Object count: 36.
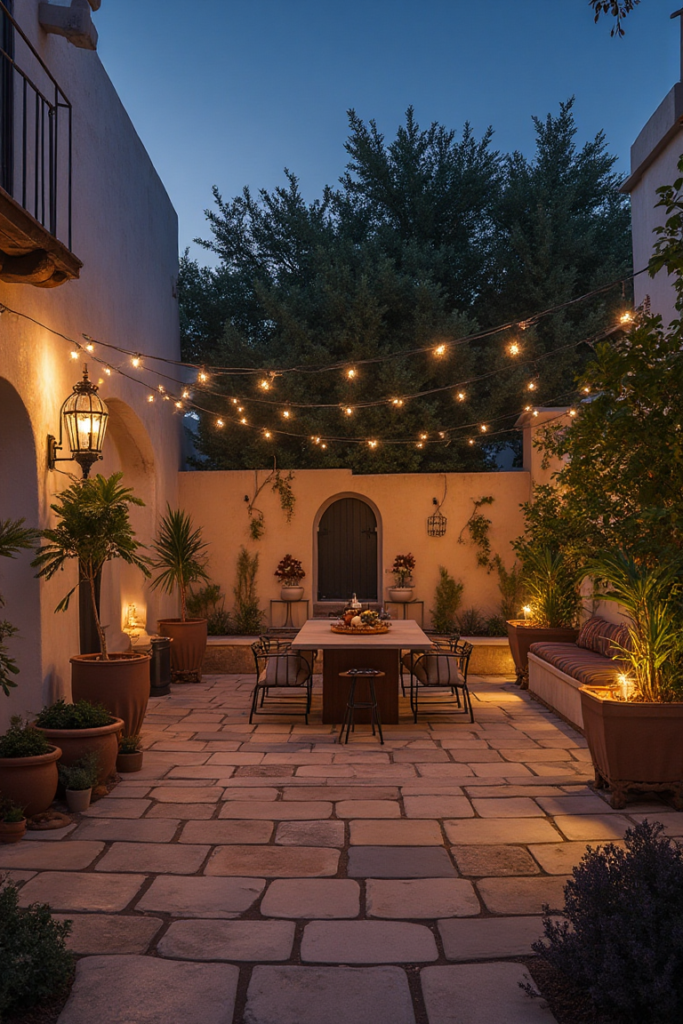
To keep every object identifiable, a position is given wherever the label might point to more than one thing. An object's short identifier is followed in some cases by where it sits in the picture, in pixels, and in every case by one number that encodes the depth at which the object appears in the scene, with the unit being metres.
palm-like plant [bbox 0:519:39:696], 3.70
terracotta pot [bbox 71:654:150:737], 6.03
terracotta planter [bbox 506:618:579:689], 8.98
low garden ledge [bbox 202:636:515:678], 10.21
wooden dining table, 7.35
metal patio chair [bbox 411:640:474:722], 7.32
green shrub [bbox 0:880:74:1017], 2.54
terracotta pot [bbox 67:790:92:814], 4.80
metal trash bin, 8.71
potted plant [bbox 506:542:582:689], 8.98
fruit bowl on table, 7.56
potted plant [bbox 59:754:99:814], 4.80
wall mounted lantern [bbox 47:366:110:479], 6.04
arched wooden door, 12.27
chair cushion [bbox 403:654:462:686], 7.31
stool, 6.59
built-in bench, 6.84
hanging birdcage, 11.57
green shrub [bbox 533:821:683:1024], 2.37
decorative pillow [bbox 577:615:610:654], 7.95
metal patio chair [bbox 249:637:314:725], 7.20
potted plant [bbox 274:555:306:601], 11.51
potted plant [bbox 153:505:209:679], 9.48
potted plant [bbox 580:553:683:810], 4.84
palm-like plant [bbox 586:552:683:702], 4.87
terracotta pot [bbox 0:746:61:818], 4.53
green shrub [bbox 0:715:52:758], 4.63
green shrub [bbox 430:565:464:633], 11.29
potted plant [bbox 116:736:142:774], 5.69
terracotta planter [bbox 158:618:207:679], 9.46
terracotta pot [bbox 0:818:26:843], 4.30
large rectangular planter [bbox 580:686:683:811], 4.83
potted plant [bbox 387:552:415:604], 11.45
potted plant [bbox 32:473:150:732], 5.84
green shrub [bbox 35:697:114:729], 5.20
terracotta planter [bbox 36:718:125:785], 5.08
